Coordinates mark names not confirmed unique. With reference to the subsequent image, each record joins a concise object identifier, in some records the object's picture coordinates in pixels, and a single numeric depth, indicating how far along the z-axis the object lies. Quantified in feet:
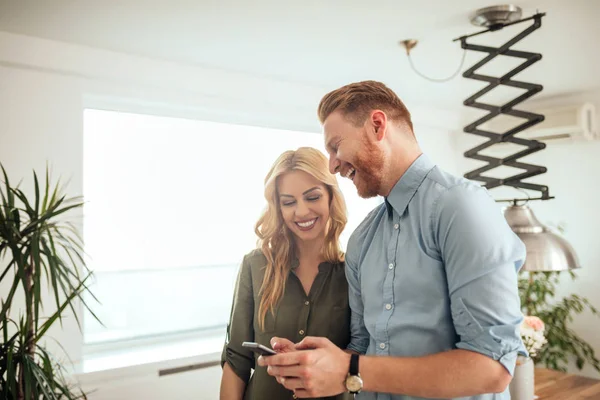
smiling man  4.00
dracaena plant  6.49
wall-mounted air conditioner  14.55
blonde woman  6.66
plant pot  8.80
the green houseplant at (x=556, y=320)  14.53
